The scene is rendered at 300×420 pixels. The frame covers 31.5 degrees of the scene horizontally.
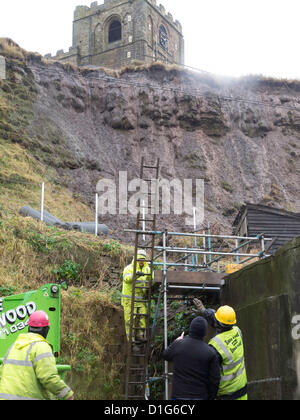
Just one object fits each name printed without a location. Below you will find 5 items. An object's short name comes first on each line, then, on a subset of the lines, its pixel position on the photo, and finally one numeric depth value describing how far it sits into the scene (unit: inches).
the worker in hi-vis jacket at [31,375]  198.8
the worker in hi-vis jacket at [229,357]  236.1
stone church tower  1865.2
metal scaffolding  366.9
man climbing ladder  370.3
